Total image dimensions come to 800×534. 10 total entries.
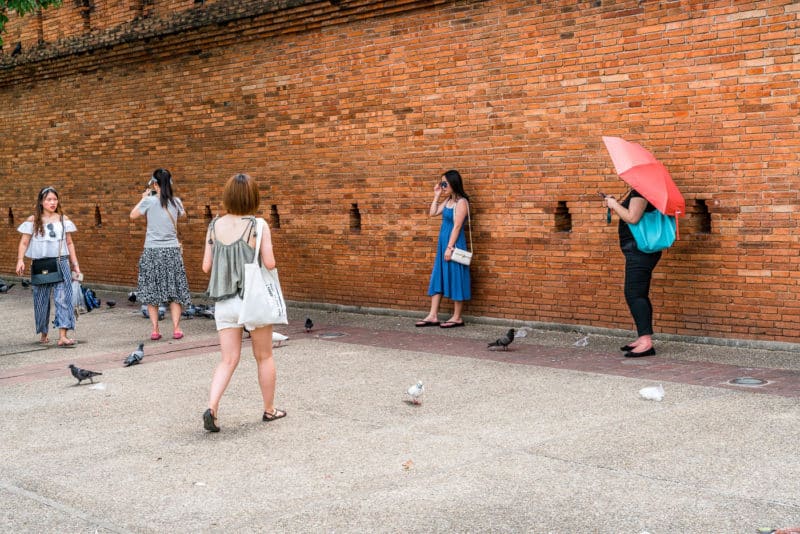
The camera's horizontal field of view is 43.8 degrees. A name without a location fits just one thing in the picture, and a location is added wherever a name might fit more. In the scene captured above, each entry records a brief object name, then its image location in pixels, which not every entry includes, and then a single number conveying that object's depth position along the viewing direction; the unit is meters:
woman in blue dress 11.86
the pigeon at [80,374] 8.87
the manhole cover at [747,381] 8.36
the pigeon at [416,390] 7.83
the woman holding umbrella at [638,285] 9.78
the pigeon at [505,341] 10.19
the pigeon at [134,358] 10.09
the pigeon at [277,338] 10.89
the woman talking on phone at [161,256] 11.80
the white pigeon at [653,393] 7.82
